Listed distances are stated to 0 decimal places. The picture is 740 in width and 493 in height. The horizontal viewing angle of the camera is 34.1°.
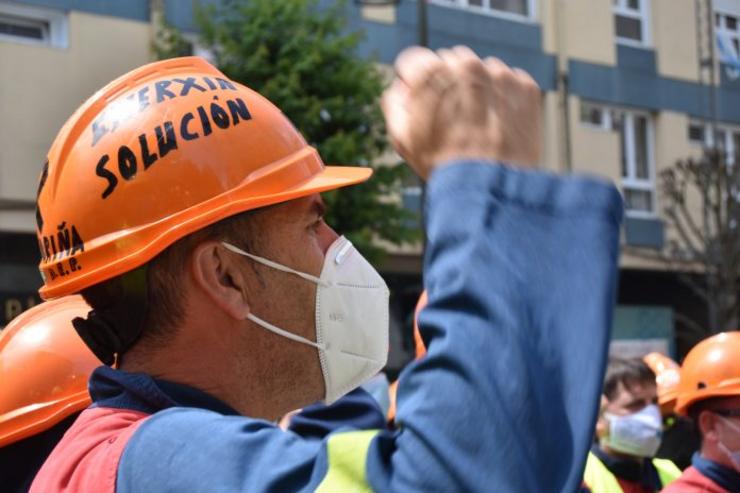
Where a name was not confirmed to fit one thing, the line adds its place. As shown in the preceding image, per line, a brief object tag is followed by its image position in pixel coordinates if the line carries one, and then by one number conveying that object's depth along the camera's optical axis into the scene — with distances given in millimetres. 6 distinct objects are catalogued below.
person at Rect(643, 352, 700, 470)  7470
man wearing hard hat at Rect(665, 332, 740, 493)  4715
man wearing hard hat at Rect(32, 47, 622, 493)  1284
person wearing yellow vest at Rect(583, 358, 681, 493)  6184
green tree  13258
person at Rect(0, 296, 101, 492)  2848
